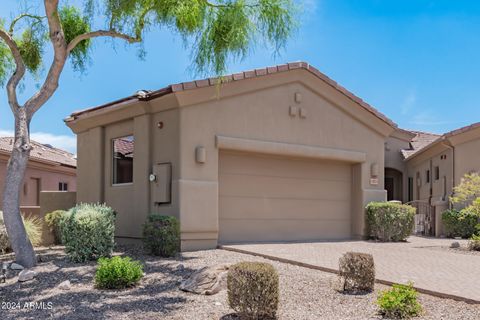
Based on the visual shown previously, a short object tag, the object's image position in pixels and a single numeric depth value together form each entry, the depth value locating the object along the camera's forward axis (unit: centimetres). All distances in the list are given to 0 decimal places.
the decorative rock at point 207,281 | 809
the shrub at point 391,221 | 1546
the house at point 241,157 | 1273
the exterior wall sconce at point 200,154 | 1266
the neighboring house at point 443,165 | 2081
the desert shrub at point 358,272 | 830
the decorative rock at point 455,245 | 1491
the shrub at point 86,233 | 1070
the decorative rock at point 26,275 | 922
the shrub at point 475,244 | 1412
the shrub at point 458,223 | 1916
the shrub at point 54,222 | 1425
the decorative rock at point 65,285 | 855
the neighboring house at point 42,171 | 2269
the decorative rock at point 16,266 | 998
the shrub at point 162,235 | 1132
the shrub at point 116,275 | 845
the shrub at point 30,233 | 1274
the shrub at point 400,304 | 689
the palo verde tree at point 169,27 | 999
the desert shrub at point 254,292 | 672
